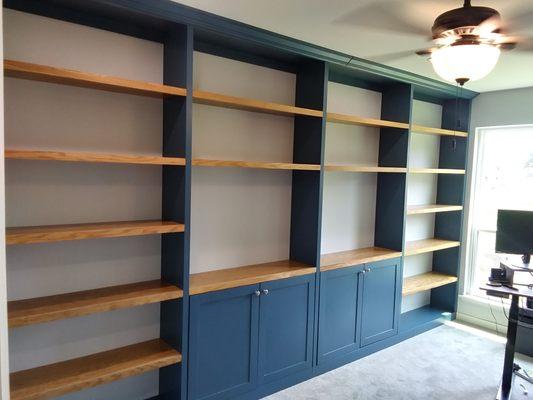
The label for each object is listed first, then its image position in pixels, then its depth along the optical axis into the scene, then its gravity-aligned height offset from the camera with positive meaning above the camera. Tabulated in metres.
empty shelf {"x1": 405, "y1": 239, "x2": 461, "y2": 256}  3.93 -0.75
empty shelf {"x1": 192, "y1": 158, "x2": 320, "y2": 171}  2.42 +0.02
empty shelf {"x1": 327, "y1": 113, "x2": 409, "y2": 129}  3.09 +0.43
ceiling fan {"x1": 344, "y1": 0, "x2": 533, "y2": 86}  1.92 +0.74
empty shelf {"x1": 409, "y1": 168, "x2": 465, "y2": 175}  3.76 +0.04
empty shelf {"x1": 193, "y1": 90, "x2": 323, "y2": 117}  2.42 +0.43
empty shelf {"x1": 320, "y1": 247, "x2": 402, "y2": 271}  3.22 -0.75
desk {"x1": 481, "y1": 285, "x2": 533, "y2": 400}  2.87 -1.22
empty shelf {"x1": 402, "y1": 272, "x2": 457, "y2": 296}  3.96 -1.15
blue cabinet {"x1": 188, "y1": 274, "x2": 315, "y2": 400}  2.52 -1.18
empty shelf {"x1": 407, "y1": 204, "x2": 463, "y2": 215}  3.84 -0.35
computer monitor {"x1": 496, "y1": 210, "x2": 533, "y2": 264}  3.38 -0.49
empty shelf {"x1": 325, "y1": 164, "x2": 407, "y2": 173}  3.11 +0.03
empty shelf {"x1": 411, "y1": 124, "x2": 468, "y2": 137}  3.75 +0.44
